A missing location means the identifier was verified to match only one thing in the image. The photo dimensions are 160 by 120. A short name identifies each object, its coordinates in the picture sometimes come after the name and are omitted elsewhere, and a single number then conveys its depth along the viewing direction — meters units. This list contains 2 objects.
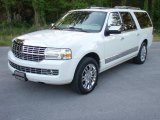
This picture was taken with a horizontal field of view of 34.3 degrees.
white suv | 4.91
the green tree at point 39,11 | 26.98
